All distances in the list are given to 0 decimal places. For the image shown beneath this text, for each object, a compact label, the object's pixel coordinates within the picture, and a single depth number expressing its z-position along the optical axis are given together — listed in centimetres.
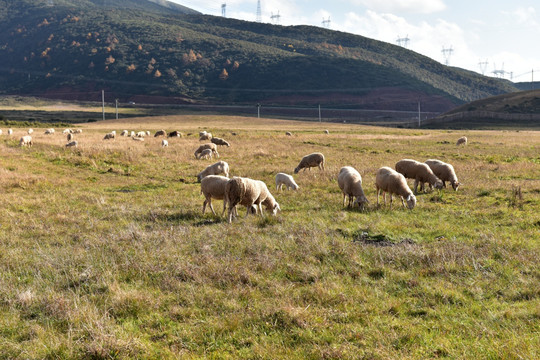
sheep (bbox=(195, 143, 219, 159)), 2892
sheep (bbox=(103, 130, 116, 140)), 3996
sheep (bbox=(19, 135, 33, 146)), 2860
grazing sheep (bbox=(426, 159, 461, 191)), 1700
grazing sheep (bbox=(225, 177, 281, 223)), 1205
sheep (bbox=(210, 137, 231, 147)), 3601
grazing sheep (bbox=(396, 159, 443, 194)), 1655
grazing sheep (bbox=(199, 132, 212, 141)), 4019
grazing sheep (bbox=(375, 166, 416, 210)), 1370
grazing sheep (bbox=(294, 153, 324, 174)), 2255
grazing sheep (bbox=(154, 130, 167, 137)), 4622
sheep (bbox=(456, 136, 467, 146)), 4016
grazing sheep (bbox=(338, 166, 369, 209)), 1365
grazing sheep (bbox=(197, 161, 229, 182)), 1950
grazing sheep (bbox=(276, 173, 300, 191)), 1755
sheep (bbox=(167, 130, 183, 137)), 4500
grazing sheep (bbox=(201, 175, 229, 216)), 1279
